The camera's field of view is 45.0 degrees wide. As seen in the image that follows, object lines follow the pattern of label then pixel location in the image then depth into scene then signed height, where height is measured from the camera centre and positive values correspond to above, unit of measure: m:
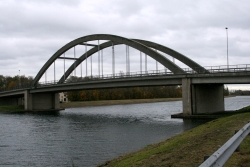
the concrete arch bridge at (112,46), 47.09 +7.41
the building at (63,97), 133.25 -2.83
